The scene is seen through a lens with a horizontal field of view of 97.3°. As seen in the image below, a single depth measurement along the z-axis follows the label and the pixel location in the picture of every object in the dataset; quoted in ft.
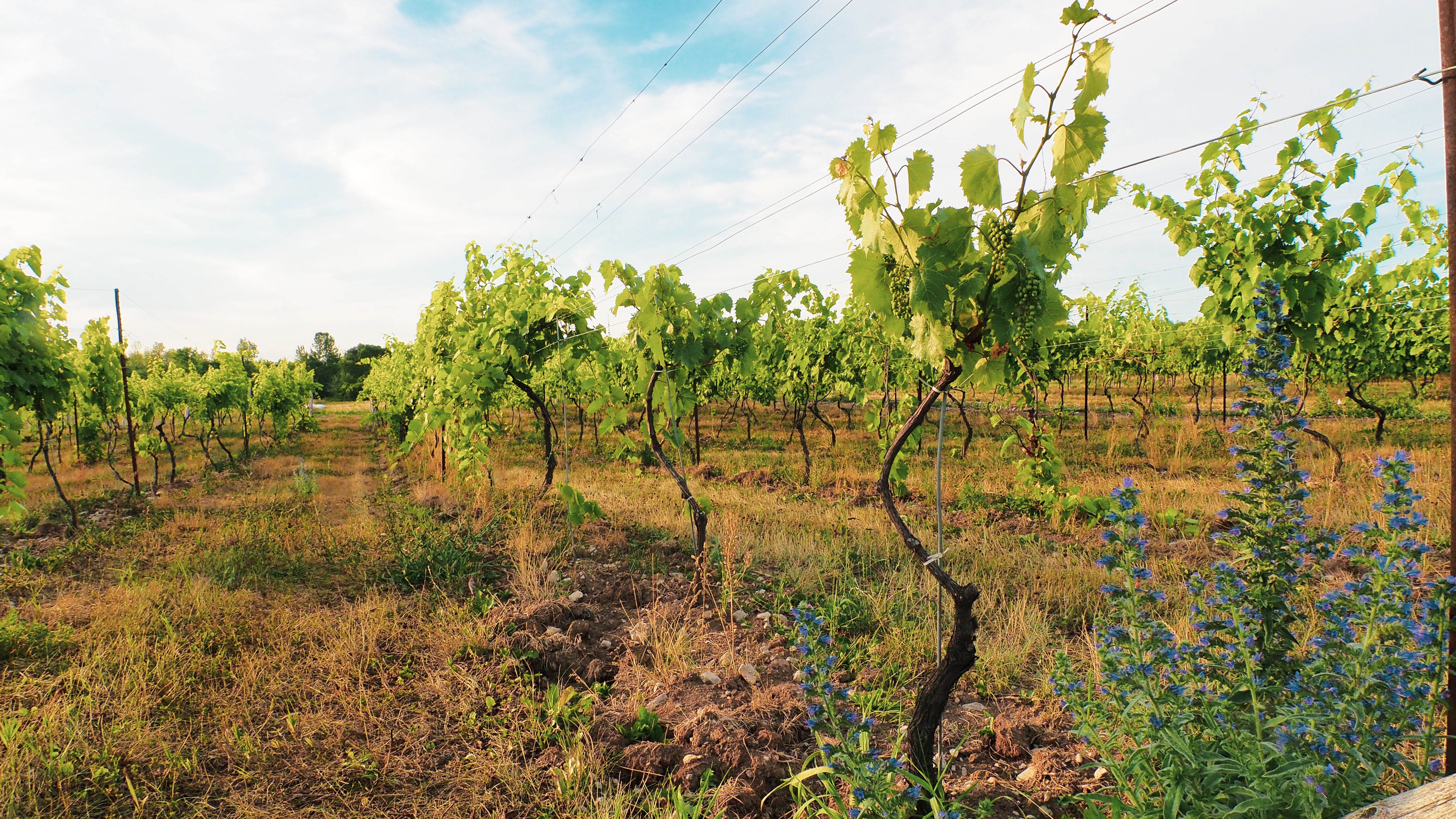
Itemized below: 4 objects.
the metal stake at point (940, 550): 7.72
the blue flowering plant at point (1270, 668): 5.44
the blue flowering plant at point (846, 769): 6.13
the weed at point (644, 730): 9.36
